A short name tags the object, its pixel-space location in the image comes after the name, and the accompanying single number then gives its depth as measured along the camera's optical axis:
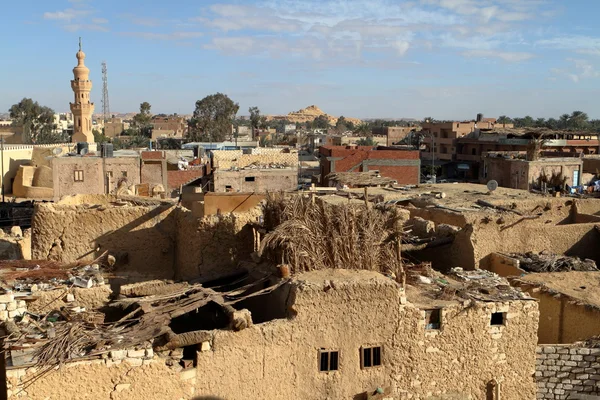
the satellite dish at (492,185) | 22.20
